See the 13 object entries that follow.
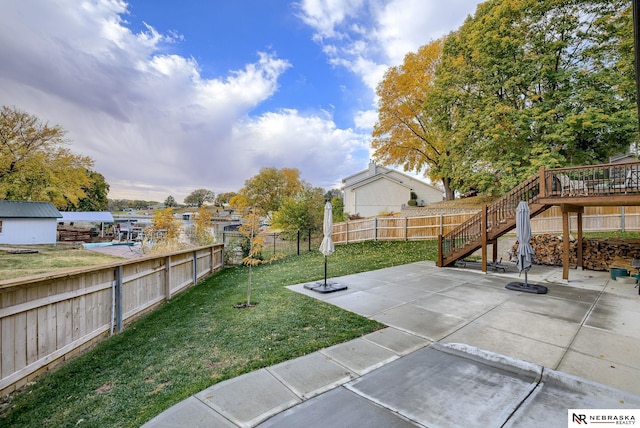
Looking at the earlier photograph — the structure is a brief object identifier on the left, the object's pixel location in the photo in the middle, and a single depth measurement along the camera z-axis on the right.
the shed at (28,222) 20.45
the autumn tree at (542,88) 12.60
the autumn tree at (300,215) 16.08
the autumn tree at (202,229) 13.36
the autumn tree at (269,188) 40.00
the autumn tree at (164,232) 12.21
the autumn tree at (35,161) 21.12
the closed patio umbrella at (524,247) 6.74
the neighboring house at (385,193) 29.47
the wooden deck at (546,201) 7.25
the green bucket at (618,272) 7.98
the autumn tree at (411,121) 21.45
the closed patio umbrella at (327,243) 6.98
